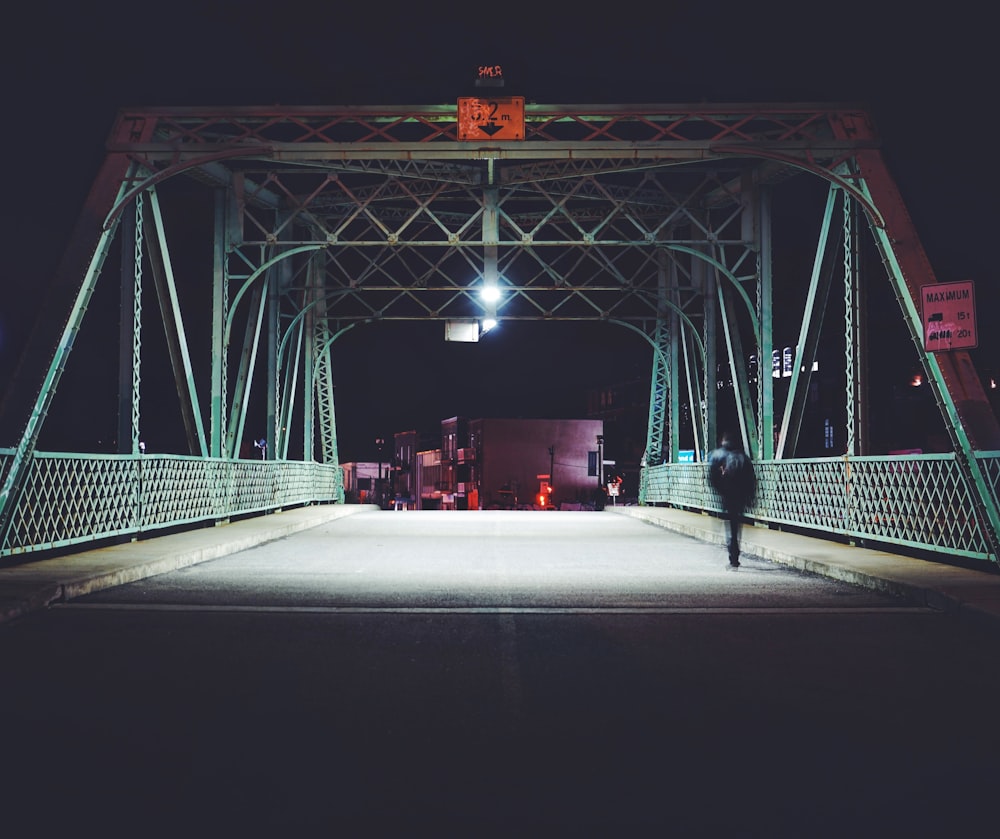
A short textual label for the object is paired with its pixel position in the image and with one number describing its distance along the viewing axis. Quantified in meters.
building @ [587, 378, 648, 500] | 115.38
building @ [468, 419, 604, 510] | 103.38
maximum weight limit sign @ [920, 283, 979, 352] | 12.18
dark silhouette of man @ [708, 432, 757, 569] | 14.68
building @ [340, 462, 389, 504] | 128.12
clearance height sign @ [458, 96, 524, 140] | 16.02
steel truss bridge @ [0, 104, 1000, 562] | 13.37
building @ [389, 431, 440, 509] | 132.98
